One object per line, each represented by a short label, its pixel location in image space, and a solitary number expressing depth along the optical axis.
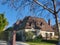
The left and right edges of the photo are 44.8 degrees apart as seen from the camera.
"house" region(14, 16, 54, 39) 16.18
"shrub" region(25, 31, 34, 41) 14.83
